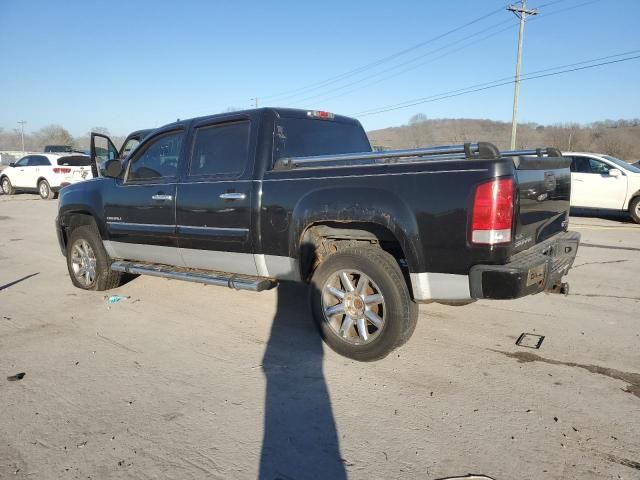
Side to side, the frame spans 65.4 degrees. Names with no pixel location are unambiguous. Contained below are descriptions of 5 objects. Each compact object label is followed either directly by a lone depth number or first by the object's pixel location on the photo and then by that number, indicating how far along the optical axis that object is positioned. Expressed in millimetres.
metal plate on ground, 4191
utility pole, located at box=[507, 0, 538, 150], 29922
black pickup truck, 3299
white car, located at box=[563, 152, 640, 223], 11578
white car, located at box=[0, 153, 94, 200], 19109
